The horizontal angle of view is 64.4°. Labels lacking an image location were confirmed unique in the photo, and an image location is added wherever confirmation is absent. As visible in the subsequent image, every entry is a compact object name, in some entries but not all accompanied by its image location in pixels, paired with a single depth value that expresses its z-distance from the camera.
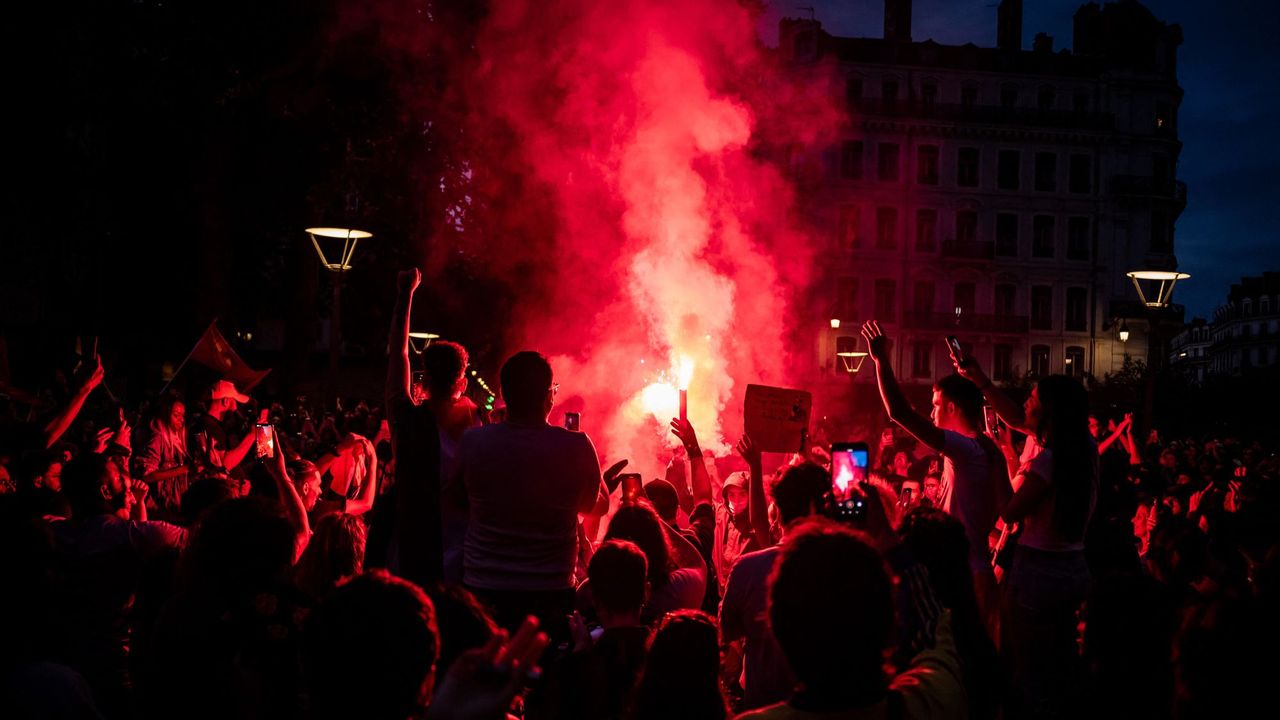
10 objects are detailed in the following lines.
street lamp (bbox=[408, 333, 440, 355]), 27.96
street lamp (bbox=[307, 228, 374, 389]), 11.97
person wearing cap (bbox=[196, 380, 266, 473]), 9.00
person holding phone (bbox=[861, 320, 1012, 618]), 5.12
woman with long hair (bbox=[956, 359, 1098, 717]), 5.01
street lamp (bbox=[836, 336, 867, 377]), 49.28
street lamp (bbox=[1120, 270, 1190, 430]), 13.92
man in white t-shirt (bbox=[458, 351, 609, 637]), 4.15
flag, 10.82
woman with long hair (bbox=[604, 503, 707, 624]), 4.83
